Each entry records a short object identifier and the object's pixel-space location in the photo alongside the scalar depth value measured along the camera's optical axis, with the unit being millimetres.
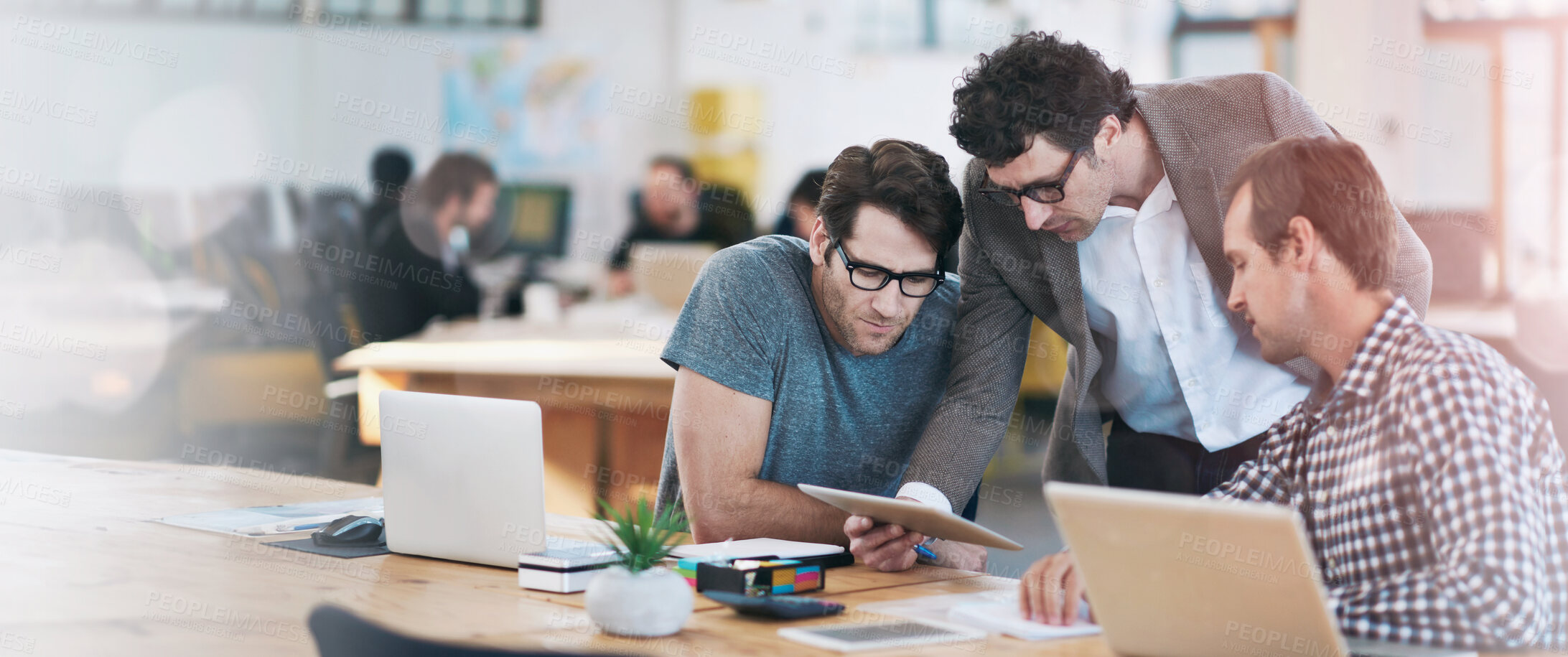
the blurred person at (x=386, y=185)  5605
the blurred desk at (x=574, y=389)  4113
